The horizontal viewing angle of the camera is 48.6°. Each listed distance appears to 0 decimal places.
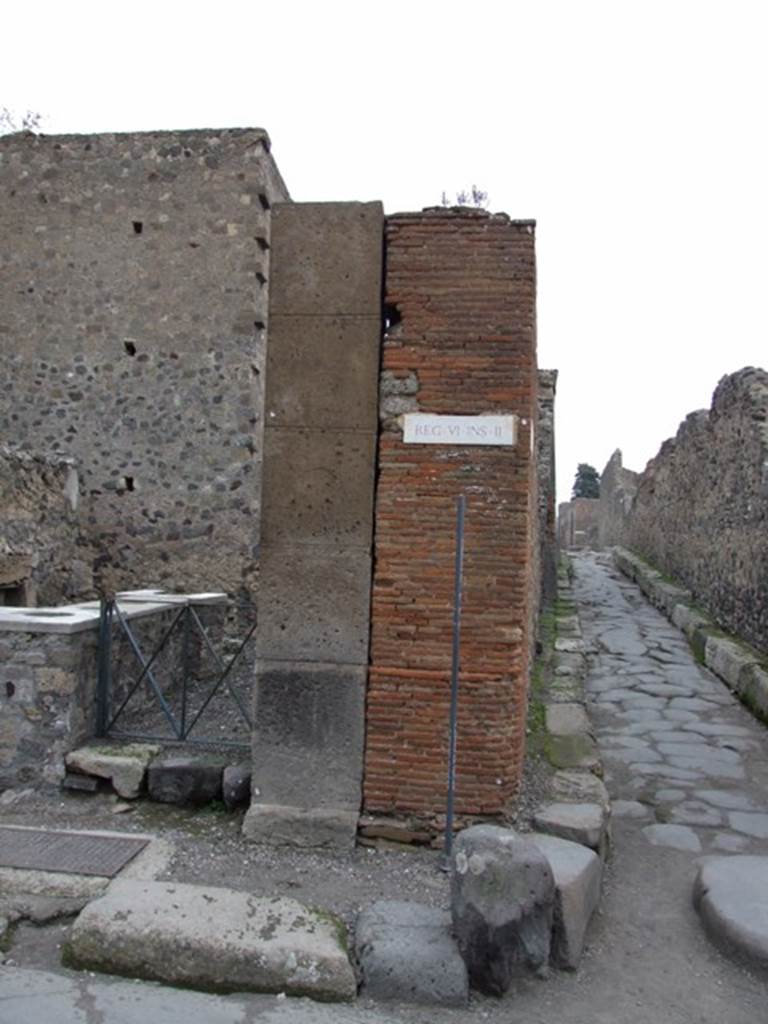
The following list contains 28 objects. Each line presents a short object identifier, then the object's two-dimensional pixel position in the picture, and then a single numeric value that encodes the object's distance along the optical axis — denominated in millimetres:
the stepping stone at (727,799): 5273
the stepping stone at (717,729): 6922
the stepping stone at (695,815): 5035
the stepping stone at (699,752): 6277
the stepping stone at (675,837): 4699
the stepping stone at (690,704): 7758
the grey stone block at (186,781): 4871
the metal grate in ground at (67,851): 4117
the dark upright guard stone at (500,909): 3314
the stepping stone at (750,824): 4855
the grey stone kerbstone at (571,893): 3512
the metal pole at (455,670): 4316
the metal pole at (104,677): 5383
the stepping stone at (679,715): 7391
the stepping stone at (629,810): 5176
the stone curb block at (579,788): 4702
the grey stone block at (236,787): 4785
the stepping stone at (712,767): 5895
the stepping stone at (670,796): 5402
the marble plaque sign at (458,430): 4488
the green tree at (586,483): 51844
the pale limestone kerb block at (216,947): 3268
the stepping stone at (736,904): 3496
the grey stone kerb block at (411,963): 3246
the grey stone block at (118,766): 4934
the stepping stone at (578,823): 4258
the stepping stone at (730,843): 4652
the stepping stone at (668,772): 5816
